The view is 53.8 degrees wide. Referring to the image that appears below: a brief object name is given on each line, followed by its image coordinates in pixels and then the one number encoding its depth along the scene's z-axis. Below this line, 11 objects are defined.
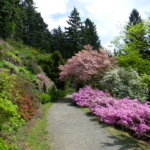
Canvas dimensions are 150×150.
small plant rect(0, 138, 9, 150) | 2.53
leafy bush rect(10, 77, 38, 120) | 6.17
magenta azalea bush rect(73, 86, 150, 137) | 6.00
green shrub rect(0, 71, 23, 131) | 3.25
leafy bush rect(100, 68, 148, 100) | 11.14
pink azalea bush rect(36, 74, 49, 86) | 12.27
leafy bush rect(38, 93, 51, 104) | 11.04
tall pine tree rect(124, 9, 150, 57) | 12.75
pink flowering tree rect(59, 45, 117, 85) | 13.13
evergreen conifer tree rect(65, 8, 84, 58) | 30.84
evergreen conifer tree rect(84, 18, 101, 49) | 39.50
